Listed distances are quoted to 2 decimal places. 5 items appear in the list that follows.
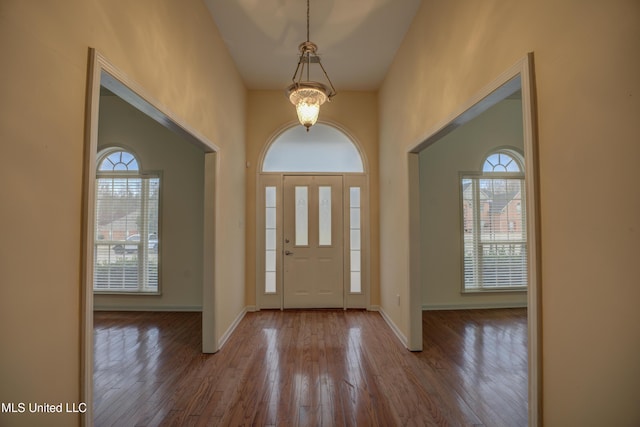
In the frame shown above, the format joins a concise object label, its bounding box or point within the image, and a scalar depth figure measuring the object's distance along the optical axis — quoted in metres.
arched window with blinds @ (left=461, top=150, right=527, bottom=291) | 4.59
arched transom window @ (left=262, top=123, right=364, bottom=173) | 4.57
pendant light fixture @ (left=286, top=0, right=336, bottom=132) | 2.46
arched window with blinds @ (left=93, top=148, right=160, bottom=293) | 4.46
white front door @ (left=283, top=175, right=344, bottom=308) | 4.50
